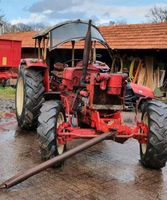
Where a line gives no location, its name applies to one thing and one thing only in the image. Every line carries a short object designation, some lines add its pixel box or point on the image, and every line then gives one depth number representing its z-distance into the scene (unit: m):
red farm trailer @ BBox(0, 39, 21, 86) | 11.76
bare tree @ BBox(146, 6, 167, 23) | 34.74
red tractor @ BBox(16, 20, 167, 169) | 3.72
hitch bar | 3.07
